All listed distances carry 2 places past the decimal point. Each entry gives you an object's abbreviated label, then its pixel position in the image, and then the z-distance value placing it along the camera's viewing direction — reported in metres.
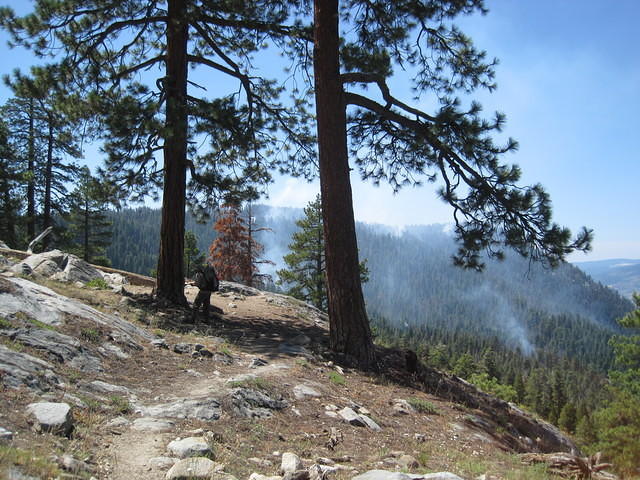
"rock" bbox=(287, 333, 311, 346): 8.39
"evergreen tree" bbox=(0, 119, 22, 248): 22.48
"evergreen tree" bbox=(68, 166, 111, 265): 30.12
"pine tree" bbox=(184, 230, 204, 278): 32.56
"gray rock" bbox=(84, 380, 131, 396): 4.06
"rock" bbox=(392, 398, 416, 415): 5.56
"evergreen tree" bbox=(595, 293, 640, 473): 22.17
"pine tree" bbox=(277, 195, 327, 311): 27.02
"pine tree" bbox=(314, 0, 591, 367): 7.55
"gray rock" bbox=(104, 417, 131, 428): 3.39
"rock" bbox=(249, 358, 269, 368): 6.33
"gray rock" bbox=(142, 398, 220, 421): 3.88
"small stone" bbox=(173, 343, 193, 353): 6.36
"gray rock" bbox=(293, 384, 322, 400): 5.17
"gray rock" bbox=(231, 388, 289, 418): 4.29
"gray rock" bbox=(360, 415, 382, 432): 4.69
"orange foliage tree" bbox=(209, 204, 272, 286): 26.62
